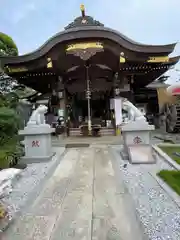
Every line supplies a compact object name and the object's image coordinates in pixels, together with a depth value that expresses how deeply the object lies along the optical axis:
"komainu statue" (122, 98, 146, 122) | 3.69
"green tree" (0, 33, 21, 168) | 3.05
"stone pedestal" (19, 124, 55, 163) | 3.63
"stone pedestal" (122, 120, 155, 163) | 3.55
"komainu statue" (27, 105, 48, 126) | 3.71
